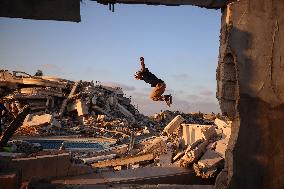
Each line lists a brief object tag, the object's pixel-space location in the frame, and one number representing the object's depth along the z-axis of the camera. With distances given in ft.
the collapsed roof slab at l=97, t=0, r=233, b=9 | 15.11
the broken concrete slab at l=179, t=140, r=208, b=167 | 24.32
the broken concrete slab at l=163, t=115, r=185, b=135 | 42.52
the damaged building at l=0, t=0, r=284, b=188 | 14.76
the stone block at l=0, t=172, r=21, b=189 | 13.24
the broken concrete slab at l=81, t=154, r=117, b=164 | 32.12
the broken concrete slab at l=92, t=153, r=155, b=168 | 29.53
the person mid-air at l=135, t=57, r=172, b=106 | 46.89
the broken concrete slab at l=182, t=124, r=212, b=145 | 33.25
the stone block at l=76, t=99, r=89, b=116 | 73.00
